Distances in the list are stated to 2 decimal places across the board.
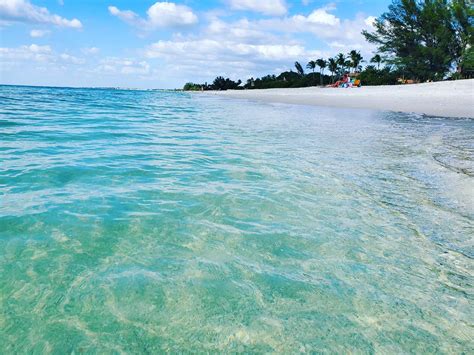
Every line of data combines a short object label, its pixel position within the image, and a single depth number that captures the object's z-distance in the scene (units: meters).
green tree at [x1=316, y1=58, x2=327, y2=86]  81.92
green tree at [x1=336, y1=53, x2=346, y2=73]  77.69
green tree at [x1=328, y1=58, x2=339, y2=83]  78.88
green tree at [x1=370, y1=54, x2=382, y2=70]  63.29
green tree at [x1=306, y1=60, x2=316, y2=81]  85.52
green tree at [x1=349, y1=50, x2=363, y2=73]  75.00
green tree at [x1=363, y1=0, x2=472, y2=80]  40.88
